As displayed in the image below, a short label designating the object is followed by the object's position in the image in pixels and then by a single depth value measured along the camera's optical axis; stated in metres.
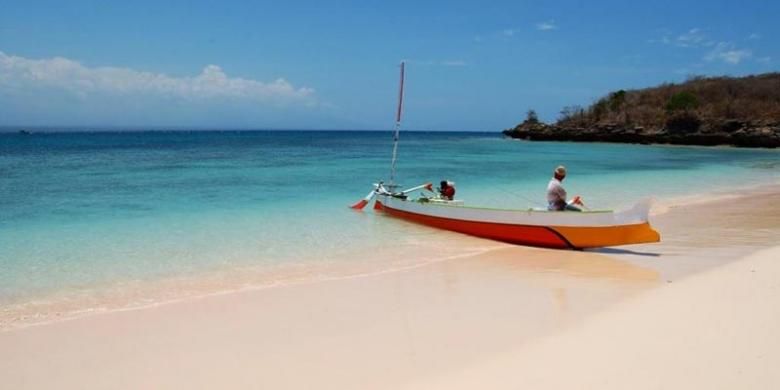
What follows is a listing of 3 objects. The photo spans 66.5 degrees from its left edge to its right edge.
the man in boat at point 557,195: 10.59
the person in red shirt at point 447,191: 13.92
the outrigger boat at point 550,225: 10.05
